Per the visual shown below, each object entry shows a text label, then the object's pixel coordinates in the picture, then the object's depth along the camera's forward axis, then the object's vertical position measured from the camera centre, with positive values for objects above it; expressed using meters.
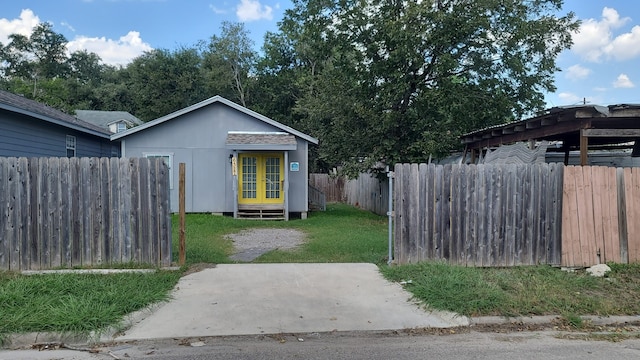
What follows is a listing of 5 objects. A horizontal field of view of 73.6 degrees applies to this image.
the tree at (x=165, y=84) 34.44 +8.35
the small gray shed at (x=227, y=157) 16.22 +1.10
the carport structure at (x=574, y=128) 8.45 +1.32
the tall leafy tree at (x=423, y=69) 14.39 +4.18
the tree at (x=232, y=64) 33.81 +9.85
